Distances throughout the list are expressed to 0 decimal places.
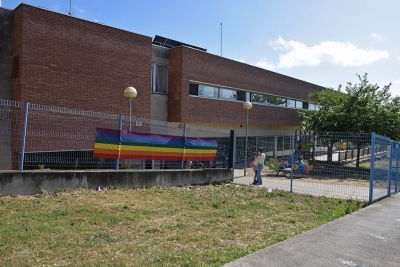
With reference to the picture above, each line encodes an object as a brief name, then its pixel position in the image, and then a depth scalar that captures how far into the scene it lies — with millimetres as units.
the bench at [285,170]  16281
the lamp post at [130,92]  11219
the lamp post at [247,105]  16344
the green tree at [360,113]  20625
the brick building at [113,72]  12727
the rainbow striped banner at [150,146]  9898
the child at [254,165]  13792
